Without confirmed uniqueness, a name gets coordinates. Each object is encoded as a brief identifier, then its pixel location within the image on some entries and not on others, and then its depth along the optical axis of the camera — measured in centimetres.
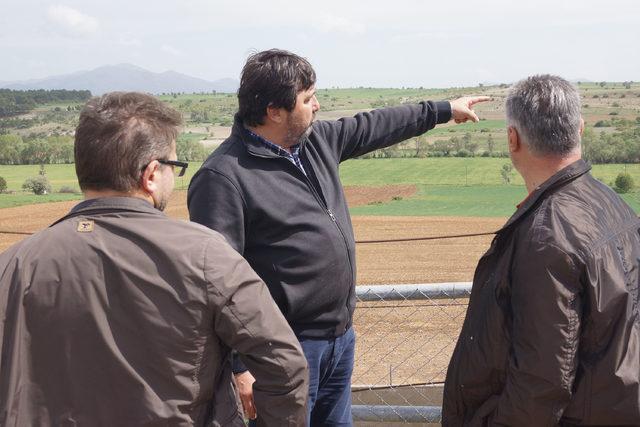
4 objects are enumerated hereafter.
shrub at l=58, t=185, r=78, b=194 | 4386
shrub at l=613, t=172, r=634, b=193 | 3444
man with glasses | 195
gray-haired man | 218
